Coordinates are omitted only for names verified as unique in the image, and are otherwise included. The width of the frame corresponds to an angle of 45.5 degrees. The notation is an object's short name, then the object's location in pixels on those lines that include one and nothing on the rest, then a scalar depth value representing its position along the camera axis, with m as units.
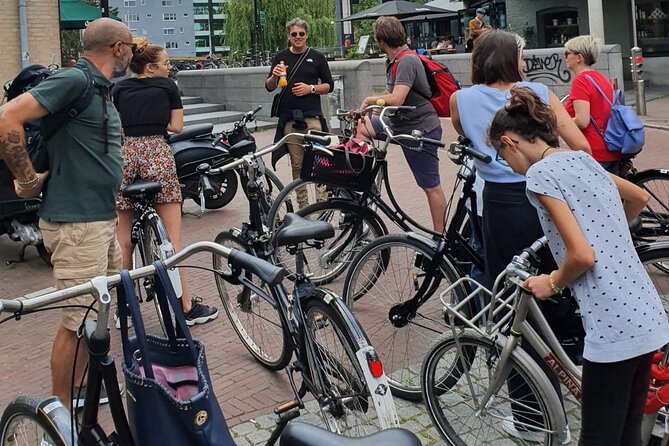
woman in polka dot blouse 2.71
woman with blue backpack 5.73
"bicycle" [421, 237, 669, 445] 3.21
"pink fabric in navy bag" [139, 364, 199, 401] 2.65
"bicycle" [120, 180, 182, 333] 5.20
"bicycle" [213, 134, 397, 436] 3.15
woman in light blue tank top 3.63
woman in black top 5.56
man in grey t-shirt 5.83
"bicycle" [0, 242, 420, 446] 2.55
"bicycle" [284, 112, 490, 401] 4.24
